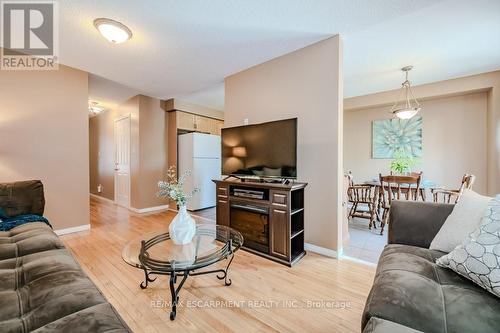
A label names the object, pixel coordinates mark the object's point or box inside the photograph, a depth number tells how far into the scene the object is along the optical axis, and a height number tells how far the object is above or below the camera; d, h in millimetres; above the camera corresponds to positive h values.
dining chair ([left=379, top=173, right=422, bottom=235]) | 3018 -391
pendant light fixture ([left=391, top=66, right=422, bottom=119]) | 3410 +1197
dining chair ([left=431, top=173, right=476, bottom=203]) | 2652 -418
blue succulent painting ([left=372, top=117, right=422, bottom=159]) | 4176 +517
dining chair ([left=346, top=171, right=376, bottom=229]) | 3711 -625
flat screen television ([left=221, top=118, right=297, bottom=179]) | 2408 +157
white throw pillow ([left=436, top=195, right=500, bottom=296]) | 950 -446
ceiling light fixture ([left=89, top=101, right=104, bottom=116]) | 5139 +1389
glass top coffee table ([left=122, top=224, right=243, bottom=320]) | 1433 -688
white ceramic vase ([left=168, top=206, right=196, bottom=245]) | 1736 -545
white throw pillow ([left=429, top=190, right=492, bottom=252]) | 1251 -359
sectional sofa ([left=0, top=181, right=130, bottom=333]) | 785 -591
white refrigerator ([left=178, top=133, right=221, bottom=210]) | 4578 -16
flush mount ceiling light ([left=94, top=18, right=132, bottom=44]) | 2072 +1333
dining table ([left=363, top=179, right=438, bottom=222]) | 3189 -424
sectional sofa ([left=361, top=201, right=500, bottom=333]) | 795 -588
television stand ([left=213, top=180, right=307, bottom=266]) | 2271 -629
